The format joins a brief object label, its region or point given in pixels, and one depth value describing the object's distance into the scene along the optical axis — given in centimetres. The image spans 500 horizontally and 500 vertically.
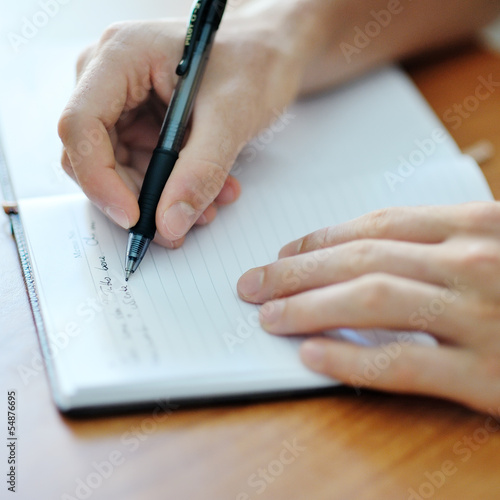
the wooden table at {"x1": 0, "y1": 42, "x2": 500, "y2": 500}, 57
